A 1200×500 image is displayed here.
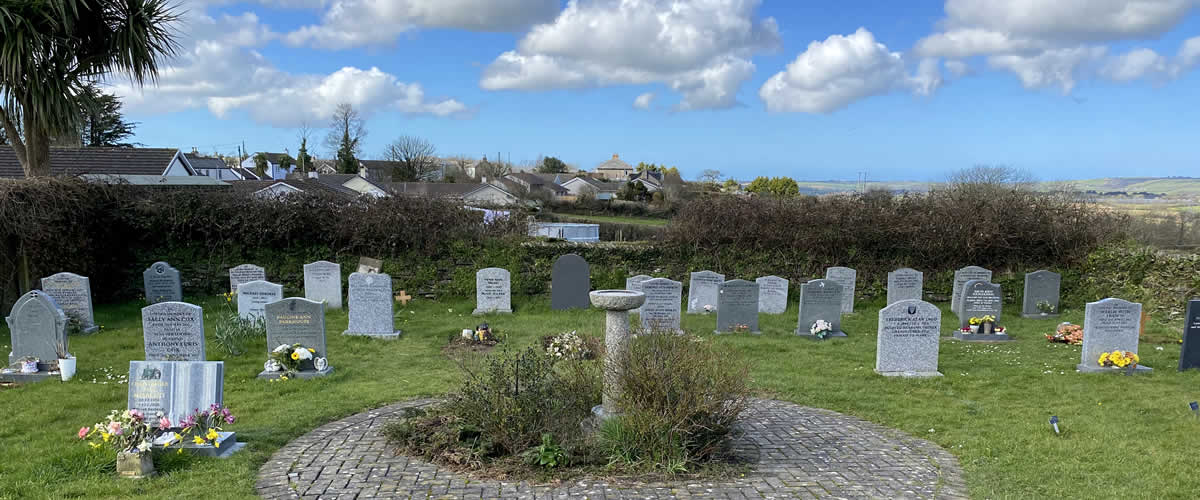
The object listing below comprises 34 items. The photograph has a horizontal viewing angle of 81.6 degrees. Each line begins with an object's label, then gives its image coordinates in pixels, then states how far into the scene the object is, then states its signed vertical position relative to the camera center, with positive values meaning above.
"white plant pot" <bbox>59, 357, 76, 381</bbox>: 8.15 -2.22
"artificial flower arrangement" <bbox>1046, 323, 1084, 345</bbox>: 10.86 -2.43
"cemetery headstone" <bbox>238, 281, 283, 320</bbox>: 11.28 -1.89
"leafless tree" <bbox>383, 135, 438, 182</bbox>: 66.56 +1.62
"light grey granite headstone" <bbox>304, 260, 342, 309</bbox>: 13.49 -1.99
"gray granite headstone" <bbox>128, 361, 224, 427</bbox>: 5.75 -1.72
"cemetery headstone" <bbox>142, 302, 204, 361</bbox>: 8.20 -1.80
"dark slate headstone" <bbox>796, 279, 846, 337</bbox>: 11.35 -2.05
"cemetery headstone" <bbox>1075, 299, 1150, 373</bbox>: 8.91 -1.91
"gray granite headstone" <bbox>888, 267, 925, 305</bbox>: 14.13 -2.11
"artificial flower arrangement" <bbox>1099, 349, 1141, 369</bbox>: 8.74 -2.25
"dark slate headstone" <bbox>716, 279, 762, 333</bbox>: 11.66 -2.13
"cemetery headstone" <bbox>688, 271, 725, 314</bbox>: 13.55 -2.14
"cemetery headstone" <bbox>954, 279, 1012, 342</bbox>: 12.02 -2.08
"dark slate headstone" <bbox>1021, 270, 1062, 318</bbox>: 13.81 -2.19
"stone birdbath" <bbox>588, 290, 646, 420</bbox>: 5.86 -1.30
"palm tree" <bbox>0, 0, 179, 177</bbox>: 11.30 +2.14
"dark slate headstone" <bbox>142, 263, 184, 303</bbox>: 13.55 -2.00
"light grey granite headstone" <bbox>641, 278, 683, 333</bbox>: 11.67 -1.99
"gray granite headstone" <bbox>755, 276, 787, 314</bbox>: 13.82 -2.29
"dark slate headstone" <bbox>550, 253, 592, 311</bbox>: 13.62 -2.04
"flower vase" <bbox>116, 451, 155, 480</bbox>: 5.13 -2.11
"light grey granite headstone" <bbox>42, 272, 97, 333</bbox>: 11.16 -1.85
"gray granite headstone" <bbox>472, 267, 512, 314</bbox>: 13.44 -2.16
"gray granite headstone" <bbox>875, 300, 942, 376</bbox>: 8.73 -2.01
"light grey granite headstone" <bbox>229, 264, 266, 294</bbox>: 13.55 -1.85
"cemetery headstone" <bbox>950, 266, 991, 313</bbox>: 14.45 -1.99
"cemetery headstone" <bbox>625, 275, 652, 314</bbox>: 11.96 -1.80
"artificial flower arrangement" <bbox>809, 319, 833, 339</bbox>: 11.25 -2.41
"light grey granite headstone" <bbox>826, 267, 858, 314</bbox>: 14.27 -2.07
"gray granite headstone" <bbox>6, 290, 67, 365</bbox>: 8.38 -1.81
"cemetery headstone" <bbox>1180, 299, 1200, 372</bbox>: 8.91 -2.07
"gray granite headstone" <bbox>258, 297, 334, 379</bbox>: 8.61 -1.81
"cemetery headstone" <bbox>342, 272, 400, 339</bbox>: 10.91 -1.99
